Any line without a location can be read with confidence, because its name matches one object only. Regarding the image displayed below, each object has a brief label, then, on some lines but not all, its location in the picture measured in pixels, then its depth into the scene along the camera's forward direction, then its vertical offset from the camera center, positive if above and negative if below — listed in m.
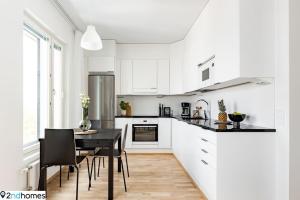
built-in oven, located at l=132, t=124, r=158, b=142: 6.14 -0.77
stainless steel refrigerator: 6.03 +0.02
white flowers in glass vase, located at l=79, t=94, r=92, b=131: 3.65 -0.30
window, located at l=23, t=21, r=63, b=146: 3.53 +0.24
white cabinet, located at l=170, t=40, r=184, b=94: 6.11 +0.79
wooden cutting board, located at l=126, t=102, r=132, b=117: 6.50 -0.26
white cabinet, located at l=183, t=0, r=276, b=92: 2.64 +0.63
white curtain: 5.25 +0.34
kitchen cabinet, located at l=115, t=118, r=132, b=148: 6.10 -0.59
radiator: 3.04 -0.91
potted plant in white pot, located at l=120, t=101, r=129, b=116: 6.39 -0.18
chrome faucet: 5.08 -0.23
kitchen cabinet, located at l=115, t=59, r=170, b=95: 6.39 +0.58
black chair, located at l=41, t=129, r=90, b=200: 2.99 -0.56
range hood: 2.82 +0.23
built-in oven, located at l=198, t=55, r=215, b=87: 3.65 +0.43
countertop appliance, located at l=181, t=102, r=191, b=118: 6.46 -0.20
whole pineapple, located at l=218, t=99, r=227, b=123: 3.75 -0.20
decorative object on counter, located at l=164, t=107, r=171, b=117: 6.60 -0.28
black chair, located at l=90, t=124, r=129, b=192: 3.69 -0.78
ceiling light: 3.52 +0.81
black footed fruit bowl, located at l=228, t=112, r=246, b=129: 3.07 -0.20
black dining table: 3.10 -0.54
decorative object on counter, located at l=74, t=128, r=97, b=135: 3.55 -0.45
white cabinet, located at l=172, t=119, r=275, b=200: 2.66 -0.67
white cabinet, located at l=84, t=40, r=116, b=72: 6.10 +0.95
